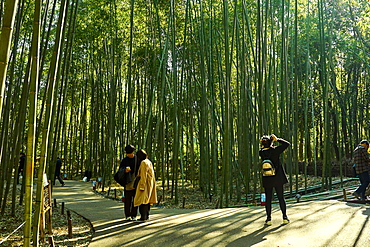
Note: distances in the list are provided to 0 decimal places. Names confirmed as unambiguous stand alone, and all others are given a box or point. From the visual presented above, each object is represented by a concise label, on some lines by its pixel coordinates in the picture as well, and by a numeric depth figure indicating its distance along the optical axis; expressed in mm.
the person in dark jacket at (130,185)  4164
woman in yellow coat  4031
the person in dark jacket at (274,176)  3584
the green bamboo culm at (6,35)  1471
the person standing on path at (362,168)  5207
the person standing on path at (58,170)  10183
